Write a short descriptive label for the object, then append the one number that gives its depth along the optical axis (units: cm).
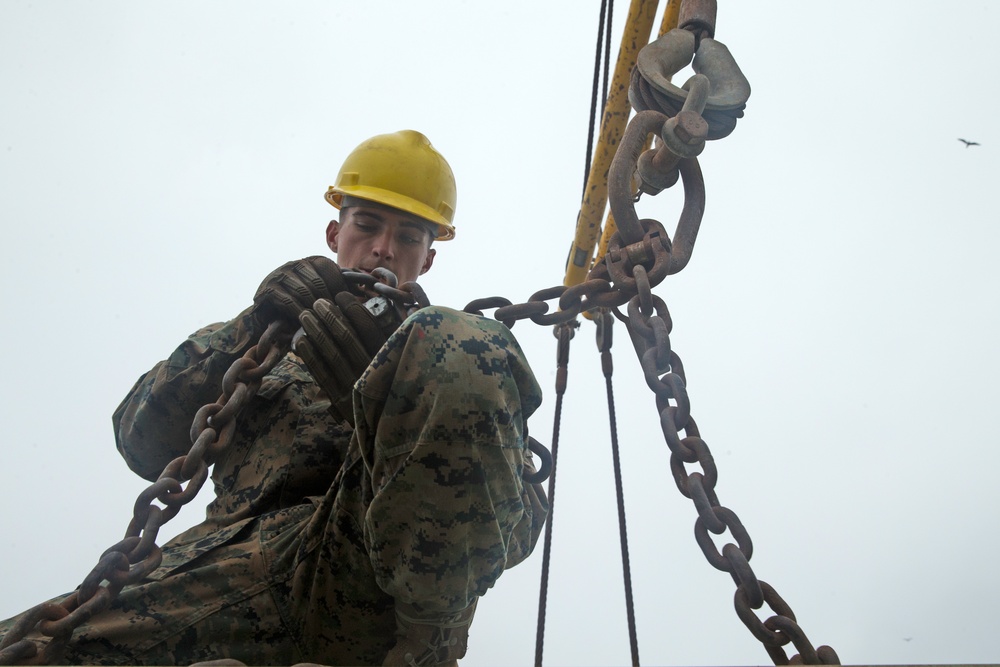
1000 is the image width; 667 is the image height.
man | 154
